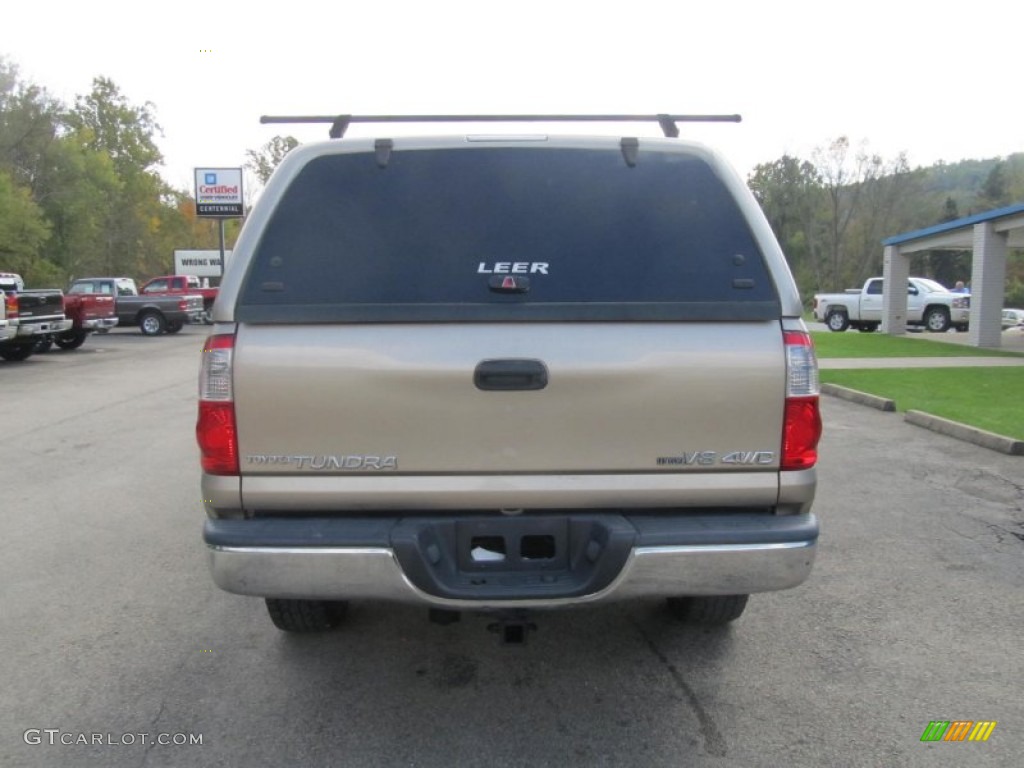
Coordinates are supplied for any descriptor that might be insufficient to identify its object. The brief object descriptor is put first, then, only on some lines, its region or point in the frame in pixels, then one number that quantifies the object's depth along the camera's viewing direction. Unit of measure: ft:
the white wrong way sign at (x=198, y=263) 163.73
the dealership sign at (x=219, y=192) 143.43
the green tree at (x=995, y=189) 246.06
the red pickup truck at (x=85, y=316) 72.33
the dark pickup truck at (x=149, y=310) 98.84
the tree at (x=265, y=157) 236.02
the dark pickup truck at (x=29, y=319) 59.16
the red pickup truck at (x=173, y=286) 104.27
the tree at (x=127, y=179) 196.03
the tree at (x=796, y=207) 253.85
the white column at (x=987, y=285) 67.05
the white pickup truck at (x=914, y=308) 93.66
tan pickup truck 9.69
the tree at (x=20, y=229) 121.08
